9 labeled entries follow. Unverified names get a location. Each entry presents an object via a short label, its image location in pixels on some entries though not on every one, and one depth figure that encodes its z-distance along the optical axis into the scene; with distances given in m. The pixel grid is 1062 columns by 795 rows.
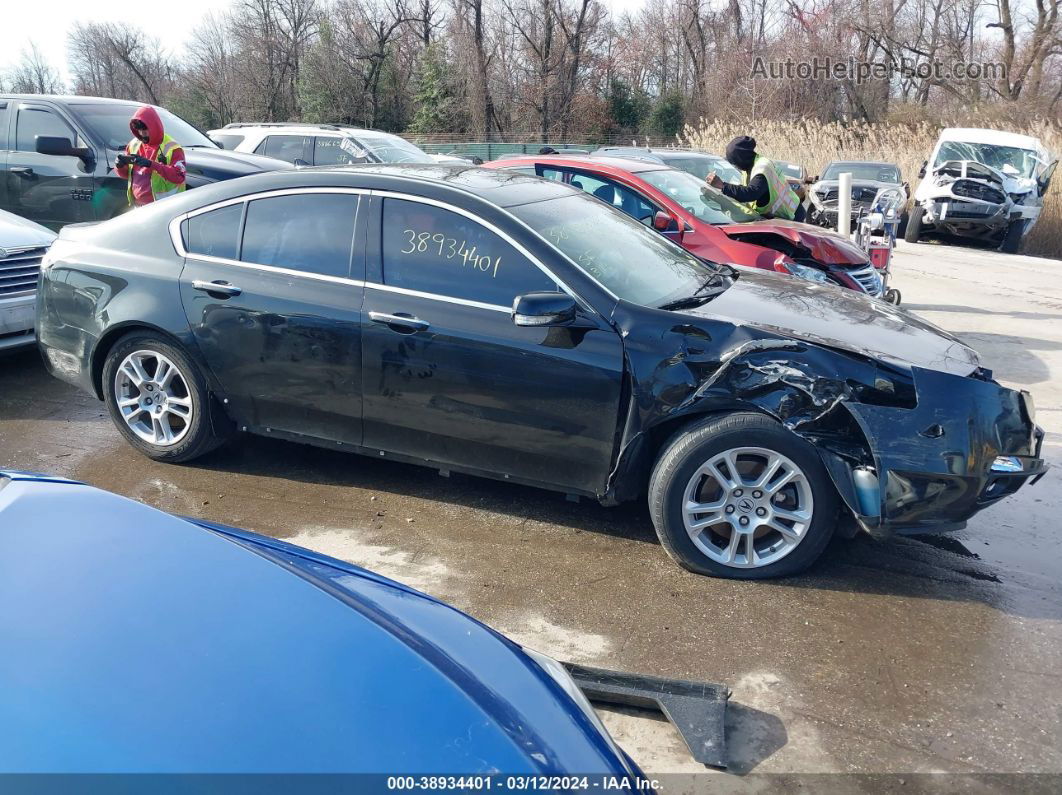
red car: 7.49
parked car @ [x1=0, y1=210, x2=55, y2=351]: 6.72
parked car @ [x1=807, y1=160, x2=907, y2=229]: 16.88
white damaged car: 16.83
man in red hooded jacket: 8.28
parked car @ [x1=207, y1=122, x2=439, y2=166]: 13.43
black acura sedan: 3.82
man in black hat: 8.41
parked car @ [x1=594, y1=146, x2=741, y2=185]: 11.57
